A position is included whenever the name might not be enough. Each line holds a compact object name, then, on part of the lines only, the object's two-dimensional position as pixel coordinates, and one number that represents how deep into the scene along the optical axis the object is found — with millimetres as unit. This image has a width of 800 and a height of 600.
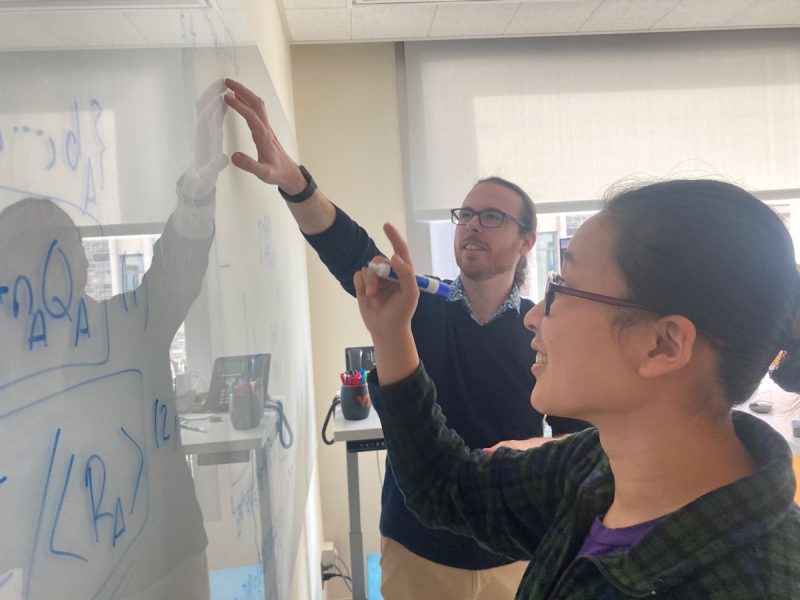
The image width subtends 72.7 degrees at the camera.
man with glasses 1313
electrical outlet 2533
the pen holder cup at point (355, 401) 1963
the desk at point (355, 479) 1868
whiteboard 336
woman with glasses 548
